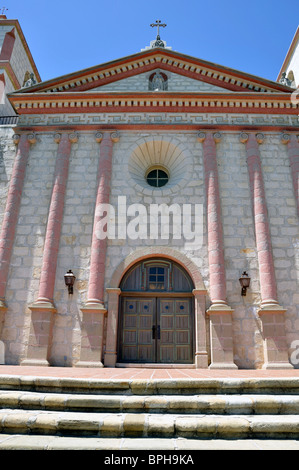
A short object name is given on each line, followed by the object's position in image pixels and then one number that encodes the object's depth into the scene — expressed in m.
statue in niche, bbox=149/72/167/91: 12.63
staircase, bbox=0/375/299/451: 3.50
